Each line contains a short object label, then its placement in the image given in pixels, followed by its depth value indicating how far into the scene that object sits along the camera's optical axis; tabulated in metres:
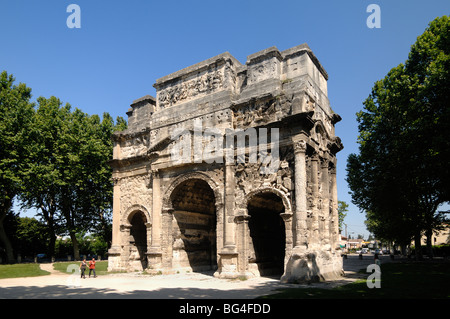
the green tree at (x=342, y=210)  49.18
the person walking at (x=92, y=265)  17.03
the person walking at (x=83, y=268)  16.78
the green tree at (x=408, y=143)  14.28
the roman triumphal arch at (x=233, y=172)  14.77
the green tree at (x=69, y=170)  25.94
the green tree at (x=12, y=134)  24.66
